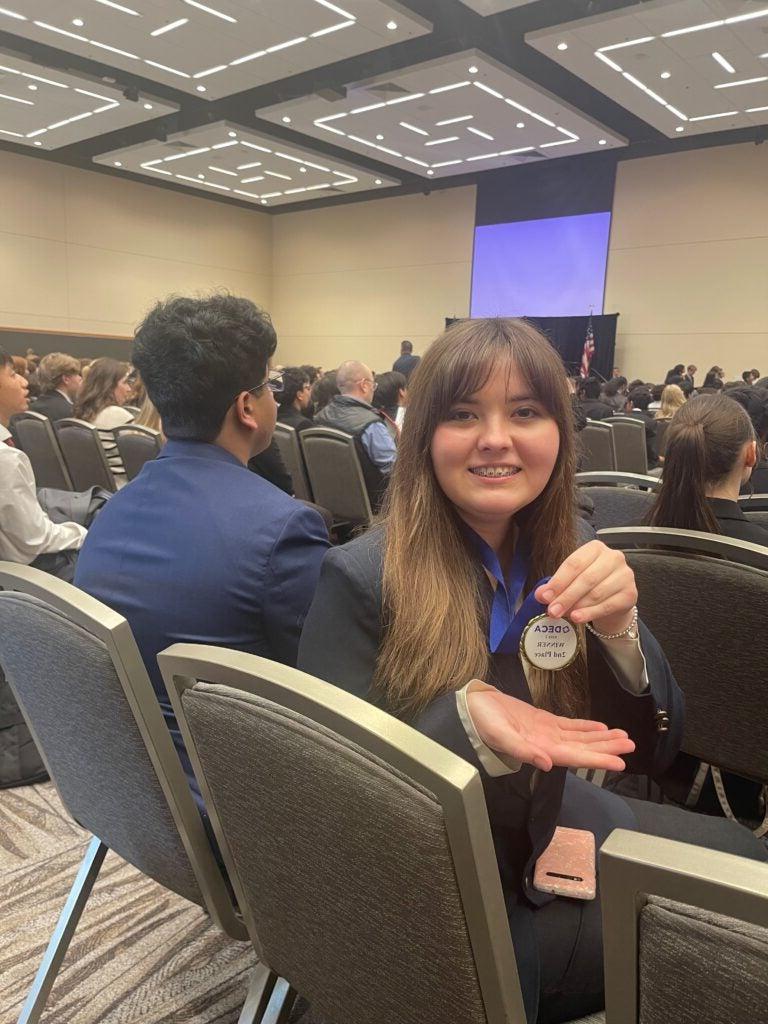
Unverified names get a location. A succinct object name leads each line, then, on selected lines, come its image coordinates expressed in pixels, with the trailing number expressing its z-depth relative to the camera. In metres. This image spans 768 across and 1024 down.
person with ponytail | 1.75
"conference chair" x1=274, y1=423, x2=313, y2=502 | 4.18
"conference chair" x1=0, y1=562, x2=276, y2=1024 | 0.89
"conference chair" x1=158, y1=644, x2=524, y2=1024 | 0.55
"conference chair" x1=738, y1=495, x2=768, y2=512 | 2.07
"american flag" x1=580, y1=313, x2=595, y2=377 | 11.96
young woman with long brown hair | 0.88
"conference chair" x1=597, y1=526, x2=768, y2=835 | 1.26
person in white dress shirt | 2.06
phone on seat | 0.95
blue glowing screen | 12.23
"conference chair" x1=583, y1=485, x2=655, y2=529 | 2.26
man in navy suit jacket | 1.15
